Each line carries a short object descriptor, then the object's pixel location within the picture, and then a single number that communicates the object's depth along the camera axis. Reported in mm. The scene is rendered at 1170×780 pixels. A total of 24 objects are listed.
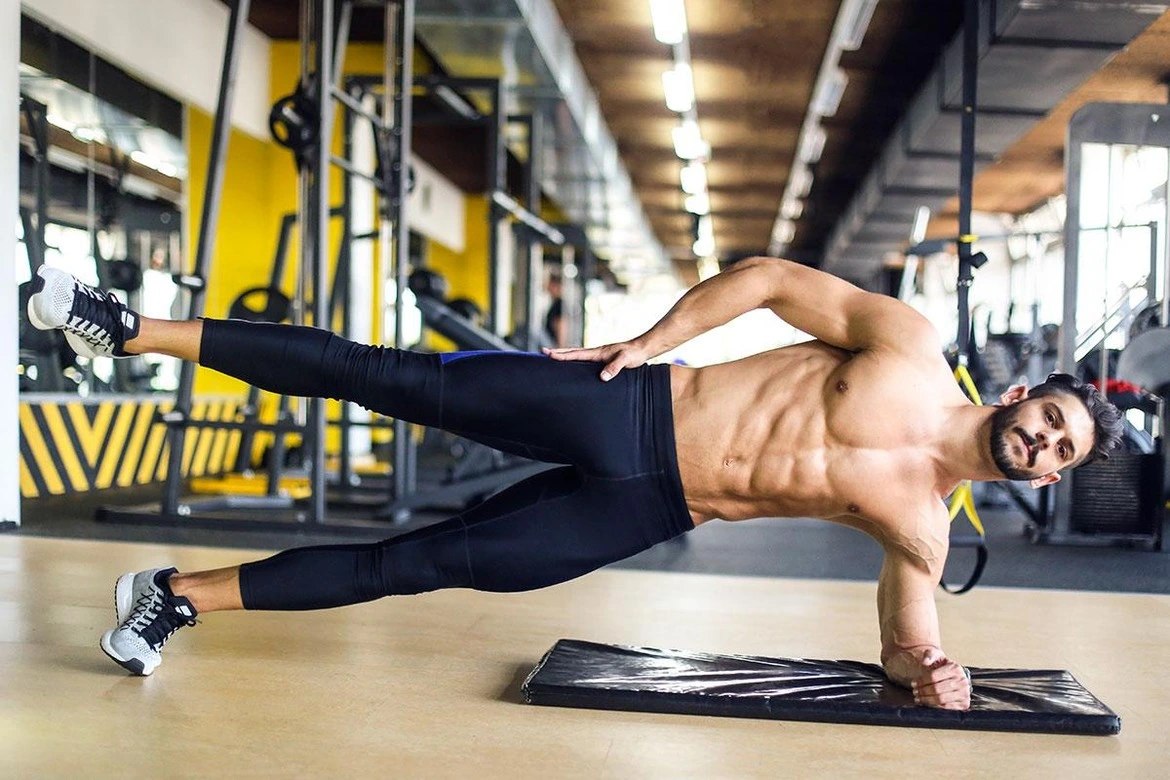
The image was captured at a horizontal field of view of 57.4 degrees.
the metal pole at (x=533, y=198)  6453
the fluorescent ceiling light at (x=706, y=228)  15992
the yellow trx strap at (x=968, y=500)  3117
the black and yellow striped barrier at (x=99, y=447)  5496
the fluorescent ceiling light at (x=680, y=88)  8242
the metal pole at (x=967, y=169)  3852
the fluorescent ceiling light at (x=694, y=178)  12081
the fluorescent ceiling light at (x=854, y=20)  6133
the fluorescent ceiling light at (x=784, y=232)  16098
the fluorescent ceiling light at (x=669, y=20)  6695
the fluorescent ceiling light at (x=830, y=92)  8141
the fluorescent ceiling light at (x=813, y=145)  10283
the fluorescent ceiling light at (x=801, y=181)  12086
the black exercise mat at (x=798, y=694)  2068
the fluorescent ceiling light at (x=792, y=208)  14156
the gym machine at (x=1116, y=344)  5055
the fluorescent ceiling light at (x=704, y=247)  18172
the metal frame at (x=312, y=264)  4469
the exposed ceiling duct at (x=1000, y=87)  5191
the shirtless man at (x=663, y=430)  2064
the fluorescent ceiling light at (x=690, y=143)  10180
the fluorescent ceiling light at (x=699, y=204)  14047
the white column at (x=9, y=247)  4180
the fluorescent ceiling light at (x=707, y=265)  20592
